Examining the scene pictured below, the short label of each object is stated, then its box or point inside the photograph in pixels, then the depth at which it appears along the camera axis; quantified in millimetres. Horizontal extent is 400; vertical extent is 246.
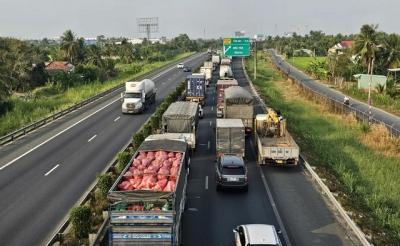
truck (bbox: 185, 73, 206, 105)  55719
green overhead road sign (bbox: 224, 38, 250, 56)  83000
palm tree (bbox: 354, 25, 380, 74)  78562
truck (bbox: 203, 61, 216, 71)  94438
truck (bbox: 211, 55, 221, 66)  124812
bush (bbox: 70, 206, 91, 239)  18062
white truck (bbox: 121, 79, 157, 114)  49081
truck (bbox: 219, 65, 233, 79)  83619
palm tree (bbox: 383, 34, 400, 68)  89625
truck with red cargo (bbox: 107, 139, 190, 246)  15367
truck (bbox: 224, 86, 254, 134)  38406
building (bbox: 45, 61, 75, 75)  109500
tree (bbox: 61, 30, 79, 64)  127938
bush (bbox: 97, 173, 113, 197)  22781
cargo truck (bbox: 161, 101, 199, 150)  32844
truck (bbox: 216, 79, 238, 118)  46825
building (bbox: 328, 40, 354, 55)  169450
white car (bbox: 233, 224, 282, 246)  16156
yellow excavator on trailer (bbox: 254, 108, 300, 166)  28969
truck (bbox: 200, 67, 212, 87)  81750
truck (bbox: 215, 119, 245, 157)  29891
